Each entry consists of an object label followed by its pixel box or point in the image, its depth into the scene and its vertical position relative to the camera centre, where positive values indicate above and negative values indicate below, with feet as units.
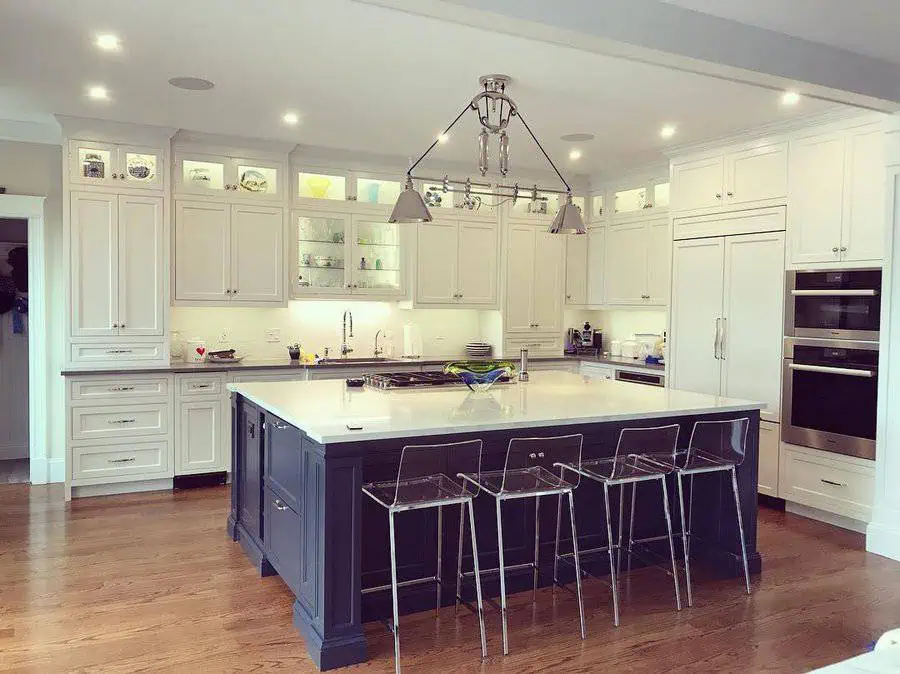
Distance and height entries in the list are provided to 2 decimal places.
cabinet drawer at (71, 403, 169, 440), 17.08 -2.62
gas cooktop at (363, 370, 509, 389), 13.87 -1.29
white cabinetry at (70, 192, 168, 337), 17.34 +1.11
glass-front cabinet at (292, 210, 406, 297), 20.39 +1.65
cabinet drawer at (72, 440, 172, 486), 17.11 -3.62
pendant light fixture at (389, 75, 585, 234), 12.53 +2.14
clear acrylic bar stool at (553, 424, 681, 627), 10.87 -2.34
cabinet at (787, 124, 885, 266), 14.74 +2.53
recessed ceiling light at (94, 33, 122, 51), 11.79 +4.42
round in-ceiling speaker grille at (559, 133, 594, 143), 17.97 +4.43
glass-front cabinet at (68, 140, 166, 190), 17.29 +3.52
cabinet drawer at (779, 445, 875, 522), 14.92 -3.52
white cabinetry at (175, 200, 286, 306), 18.63 +1.53
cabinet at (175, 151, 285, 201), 18.63 +3.55
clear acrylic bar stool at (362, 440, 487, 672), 9.36 -2.36
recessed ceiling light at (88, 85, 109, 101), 14.74 +4.47
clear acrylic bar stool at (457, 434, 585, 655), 10.05 -2.34
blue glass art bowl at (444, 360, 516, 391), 13.21 -1.05
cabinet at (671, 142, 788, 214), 16.69 +3.32
